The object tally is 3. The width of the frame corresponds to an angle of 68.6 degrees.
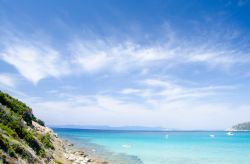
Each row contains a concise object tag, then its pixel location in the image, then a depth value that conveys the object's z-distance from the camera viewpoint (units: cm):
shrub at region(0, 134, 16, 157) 819
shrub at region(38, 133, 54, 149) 1558
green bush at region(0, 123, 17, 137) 1026
